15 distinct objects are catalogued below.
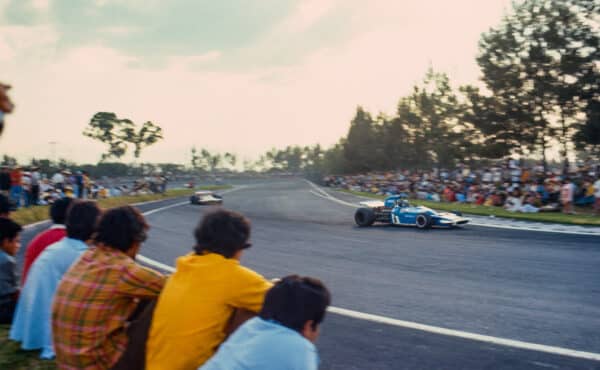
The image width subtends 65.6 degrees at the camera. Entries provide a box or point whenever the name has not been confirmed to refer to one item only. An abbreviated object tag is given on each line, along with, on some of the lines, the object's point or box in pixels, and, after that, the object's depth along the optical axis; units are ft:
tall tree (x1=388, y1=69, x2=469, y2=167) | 121.60
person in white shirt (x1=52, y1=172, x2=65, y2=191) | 72.13
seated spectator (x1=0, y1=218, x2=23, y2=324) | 16.30
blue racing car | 47.85
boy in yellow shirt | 8.63
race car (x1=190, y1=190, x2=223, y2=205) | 94.32
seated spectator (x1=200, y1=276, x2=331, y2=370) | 6.79
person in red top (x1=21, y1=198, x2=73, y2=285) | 16.22
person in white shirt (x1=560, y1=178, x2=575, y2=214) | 57.03
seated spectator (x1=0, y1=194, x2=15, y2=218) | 18.26
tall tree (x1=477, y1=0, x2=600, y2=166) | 83.35
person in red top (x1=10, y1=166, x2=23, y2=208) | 58.90
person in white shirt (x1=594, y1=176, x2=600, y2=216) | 54.85
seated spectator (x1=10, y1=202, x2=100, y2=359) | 13.67
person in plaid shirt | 9.71
